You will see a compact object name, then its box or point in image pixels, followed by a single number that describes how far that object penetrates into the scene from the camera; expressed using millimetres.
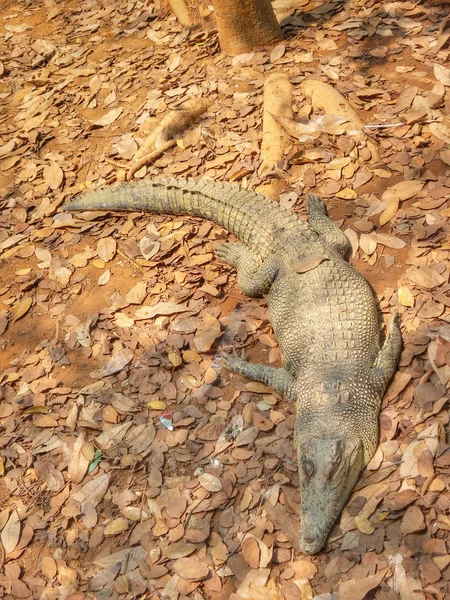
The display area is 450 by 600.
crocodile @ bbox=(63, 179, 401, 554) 3150
